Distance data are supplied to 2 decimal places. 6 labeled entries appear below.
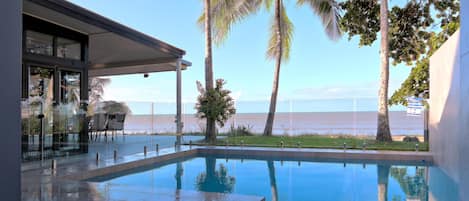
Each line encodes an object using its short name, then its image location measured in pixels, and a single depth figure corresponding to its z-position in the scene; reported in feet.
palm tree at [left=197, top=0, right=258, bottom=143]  36.04
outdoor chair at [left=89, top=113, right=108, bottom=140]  26.25
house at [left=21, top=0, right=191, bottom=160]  20.22
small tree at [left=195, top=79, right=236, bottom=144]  35.01
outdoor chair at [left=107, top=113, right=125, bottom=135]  28.89
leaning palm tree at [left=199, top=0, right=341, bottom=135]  37.40
